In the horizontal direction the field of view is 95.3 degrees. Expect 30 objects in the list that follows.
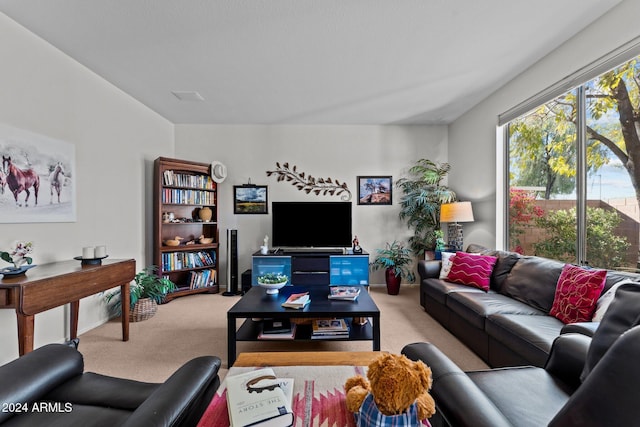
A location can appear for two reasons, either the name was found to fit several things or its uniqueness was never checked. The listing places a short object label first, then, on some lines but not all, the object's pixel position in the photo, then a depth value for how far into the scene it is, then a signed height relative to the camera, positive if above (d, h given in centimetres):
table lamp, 362 -3
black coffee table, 212 -72
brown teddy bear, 83 -51
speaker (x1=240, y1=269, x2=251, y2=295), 411 -94
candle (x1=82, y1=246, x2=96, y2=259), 243 -30
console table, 173 -48
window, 212 +33
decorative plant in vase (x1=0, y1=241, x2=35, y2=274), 189 -26
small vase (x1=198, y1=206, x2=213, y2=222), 429 +3
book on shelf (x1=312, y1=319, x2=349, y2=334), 226 -89
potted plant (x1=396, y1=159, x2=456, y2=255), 425 +21
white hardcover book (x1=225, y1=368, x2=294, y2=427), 95 -66
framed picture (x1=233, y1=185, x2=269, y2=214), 456 +29
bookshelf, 383 -14
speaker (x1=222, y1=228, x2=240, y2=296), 420 -66
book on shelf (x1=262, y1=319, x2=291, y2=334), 226 -90
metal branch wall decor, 457 +50
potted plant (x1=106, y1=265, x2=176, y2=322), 308 -87
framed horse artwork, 217 +32
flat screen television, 428 -14
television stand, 405 -74
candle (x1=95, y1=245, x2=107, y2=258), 245 -30
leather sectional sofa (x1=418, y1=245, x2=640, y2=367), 176 -73
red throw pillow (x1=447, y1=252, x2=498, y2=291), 283 -57
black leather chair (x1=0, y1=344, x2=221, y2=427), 91 -64
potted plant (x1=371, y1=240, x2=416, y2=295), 414 -73
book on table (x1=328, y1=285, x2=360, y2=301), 241 -68
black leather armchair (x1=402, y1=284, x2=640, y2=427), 57 -60
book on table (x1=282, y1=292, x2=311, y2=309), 221 -67
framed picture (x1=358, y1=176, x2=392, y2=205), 458 +39
